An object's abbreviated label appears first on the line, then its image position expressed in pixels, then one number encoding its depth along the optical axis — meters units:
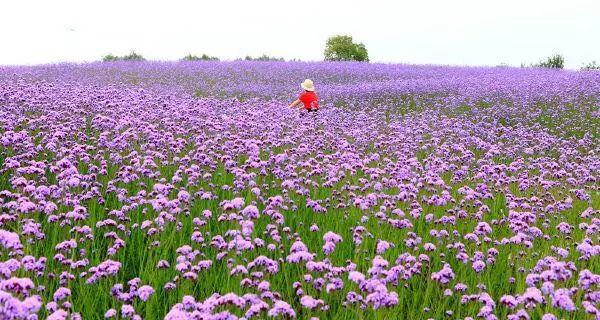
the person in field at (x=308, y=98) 17.08
